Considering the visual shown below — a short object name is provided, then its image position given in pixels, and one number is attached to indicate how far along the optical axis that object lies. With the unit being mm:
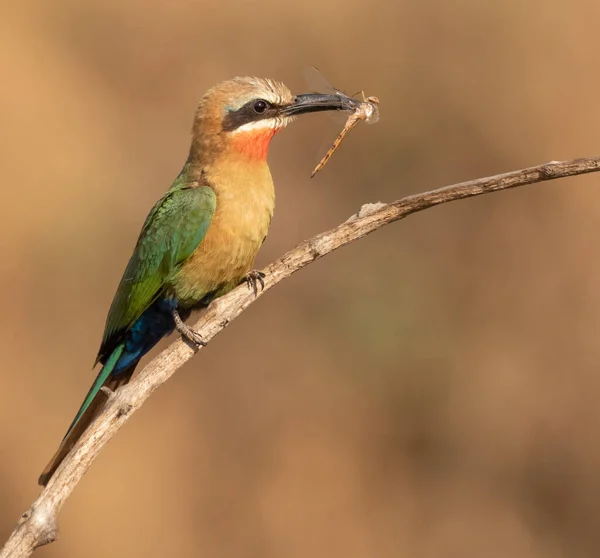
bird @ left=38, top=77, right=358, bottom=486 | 8102
